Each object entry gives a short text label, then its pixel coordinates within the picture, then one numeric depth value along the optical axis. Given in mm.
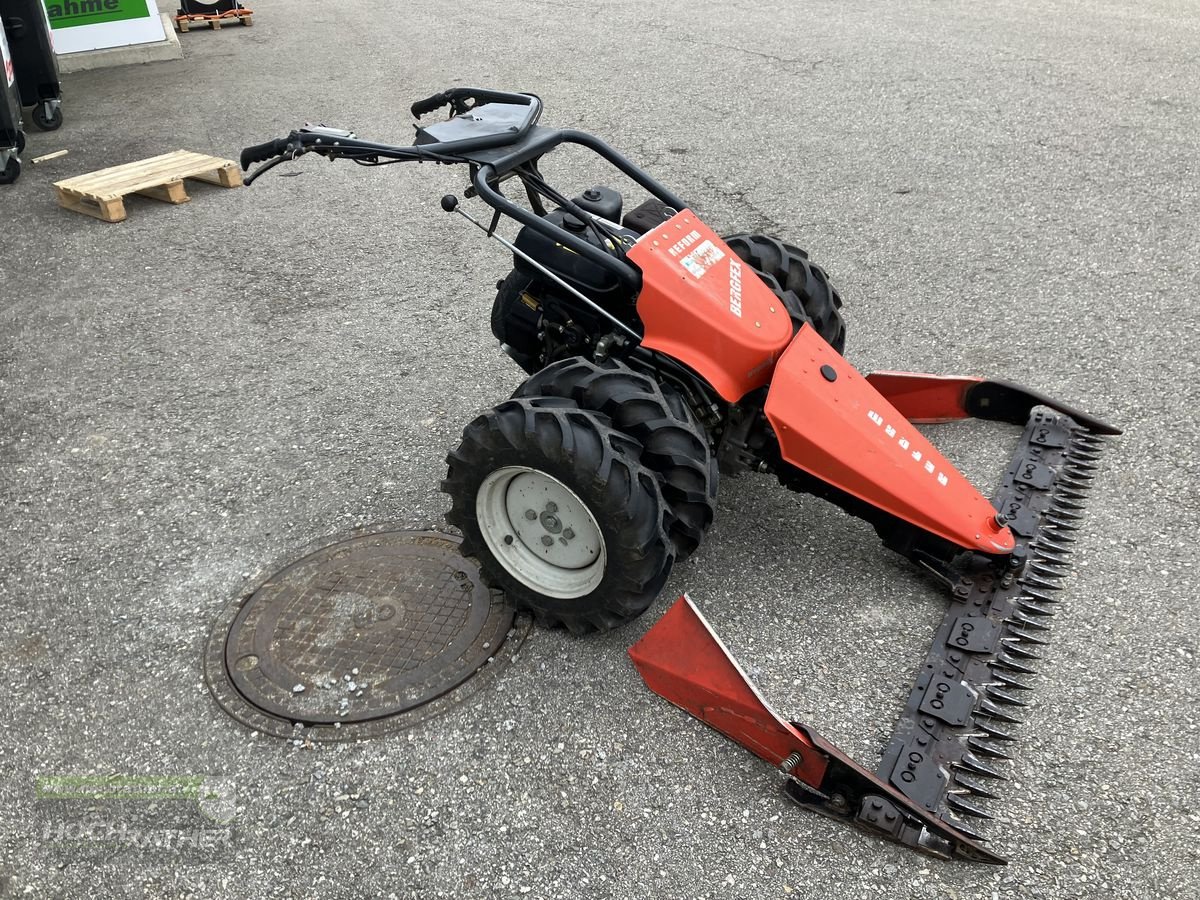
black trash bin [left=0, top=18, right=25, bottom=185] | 7629
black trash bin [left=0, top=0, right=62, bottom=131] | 8578
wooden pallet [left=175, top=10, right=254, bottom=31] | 12859
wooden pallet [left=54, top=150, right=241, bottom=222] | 7156
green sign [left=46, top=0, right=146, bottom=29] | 10828
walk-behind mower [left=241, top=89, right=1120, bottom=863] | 3070
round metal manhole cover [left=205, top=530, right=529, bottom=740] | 3330
